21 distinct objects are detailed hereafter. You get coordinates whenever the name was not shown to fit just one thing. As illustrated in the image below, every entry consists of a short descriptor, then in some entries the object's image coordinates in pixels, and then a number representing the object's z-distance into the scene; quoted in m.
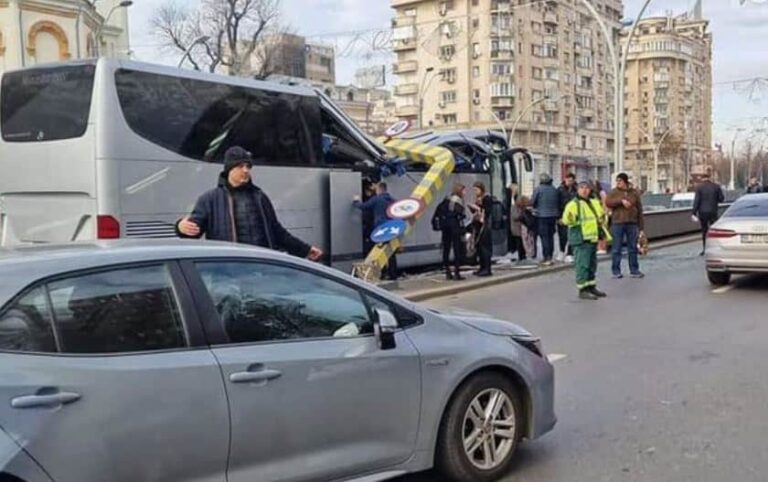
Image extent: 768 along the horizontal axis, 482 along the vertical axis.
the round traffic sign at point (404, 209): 12.58
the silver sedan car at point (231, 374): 3.25
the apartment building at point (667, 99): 107.31
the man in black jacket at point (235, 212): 6.99
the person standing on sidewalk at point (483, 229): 14.59
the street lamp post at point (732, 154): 75.06
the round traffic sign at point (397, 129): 15.77
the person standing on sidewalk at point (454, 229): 13.89
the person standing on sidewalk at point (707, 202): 17.22
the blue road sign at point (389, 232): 12.33
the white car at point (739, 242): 12.07
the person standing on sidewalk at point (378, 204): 13.04
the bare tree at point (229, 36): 48.00
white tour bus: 10.13
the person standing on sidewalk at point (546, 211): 16.27
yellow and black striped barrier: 12.71
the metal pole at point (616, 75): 20.55
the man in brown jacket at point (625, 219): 13.95
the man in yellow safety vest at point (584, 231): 11.73
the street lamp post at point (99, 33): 42.47
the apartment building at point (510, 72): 87.75
